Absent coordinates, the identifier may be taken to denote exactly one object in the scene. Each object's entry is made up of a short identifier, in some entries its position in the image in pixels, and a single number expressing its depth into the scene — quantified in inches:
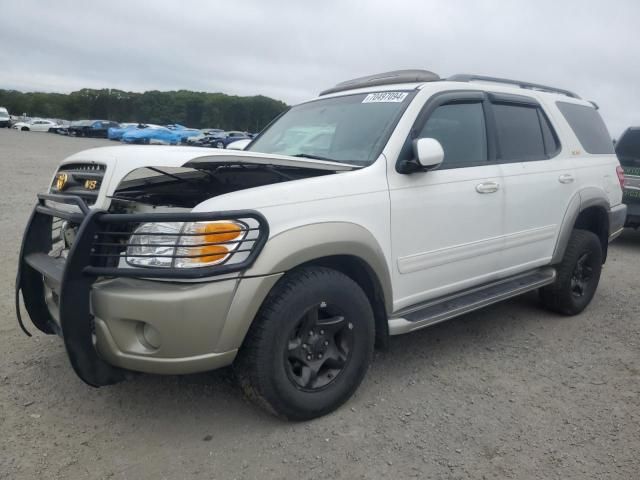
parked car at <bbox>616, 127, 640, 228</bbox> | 298.5
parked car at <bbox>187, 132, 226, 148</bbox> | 1389.8
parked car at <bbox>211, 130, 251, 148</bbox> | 1298.0
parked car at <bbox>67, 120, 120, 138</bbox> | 1775.3
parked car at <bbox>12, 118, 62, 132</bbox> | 1886.1
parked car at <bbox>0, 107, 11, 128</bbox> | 1798.7
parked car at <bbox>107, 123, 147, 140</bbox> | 1611.7
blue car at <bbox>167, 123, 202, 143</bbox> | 1568.7
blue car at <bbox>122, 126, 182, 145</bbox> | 1395.2
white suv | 92.9
